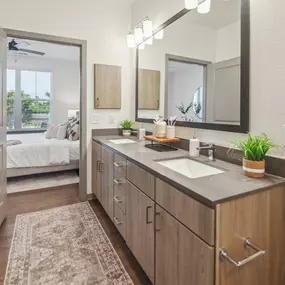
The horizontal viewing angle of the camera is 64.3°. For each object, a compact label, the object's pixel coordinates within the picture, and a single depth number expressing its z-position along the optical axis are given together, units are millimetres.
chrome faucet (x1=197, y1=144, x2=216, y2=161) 1612
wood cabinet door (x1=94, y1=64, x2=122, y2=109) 2893
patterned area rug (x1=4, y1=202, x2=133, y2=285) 1553
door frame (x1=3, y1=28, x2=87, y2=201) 2557
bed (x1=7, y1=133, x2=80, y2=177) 3521
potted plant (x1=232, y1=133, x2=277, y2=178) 1160
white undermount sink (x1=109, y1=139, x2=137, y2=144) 2520
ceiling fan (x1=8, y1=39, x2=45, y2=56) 3838
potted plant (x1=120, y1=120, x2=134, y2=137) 2972
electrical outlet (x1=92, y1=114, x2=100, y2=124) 2940
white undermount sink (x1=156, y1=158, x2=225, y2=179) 1522
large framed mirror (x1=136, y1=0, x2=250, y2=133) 1455
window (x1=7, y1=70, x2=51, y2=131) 5699
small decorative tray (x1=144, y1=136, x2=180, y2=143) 2033
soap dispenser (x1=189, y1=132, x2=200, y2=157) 1707
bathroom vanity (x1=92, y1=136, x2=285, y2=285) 898
